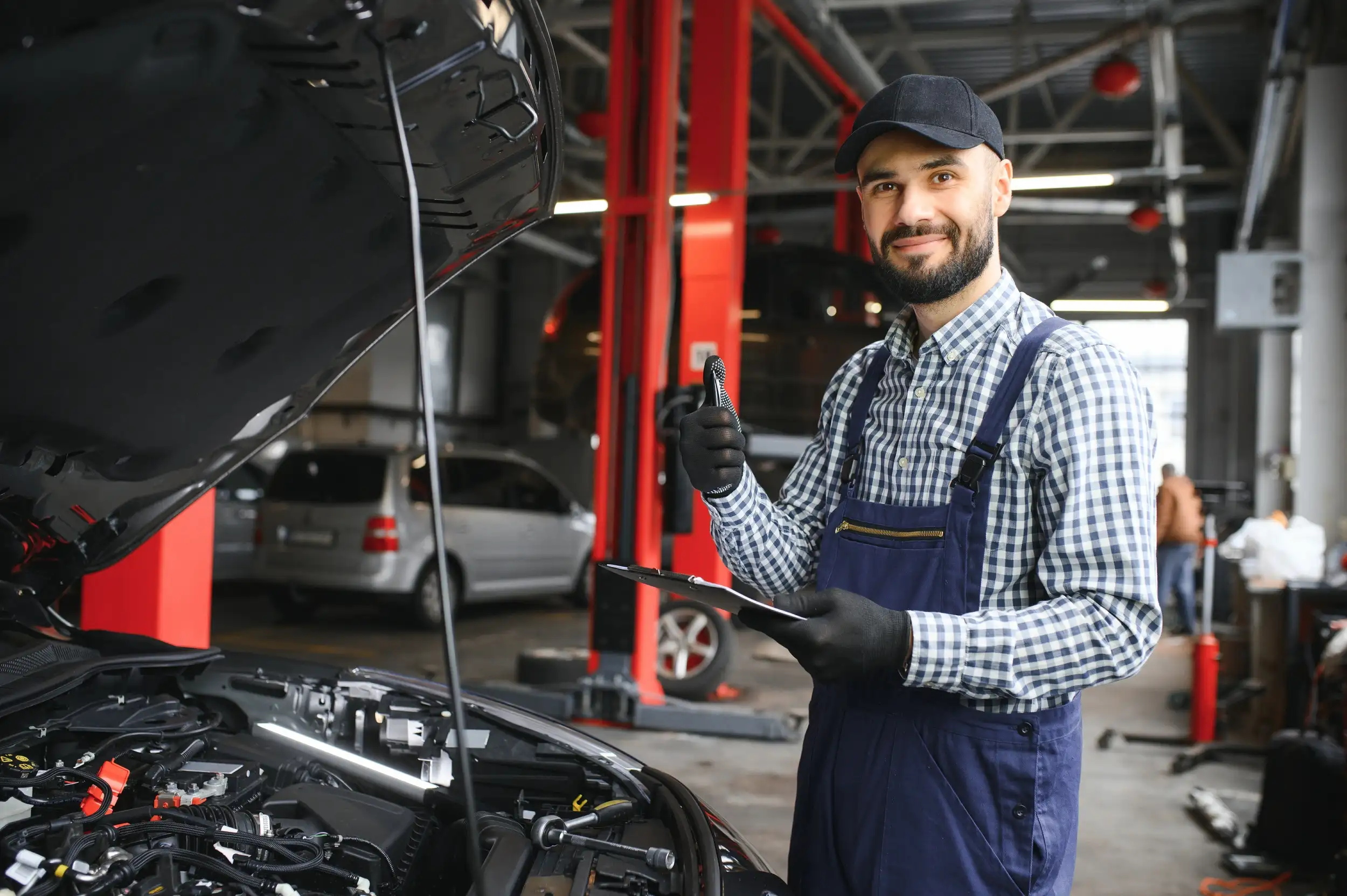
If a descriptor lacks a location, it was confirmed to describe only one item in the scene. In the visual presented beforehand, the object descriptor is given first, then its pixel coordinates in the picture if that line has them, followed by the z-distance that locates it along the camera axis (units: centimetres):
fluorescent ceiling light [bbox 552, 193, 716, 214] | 574
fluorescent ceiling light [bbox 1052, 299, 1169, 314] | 1534
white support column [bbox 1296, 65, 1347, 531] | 660
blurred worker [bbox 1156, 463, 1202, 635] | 931
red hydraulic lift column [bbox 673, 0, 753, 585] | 579
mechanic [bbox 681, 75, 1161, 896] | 128
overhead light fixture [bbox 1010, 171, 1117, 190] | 754
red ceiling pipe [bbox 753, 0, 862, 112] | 668
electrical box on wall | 655
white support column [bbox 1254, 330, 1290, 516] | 1056
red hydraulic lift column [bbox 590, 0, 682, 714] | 524
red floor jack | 511
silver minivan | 753
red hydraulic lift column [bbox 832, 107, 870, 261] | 937
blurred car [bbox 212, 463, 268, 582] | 883
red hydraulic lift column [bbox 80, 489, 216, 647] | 346
